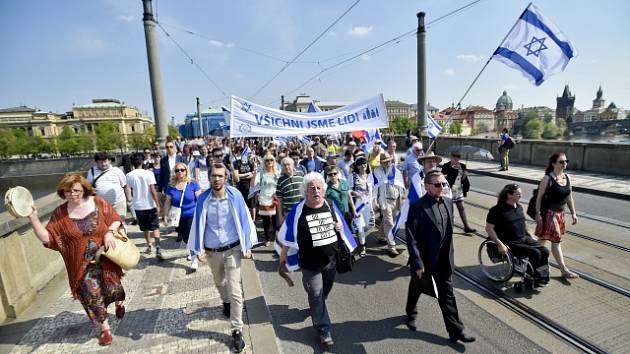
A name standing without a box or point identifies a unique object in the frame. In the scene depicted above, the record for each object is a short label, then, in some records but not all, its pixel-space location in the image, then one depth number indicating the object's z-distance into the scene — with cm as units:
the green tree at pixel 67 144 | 7306
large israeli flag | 551
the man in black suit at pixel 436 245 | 312
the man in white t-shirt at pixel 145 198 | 525
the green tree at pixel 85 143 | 7562
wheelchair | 396
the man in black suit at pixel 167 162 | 655
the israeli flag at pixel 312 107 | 1189
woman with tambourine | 301
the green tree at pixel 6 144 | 6175
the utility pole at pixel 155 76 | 788
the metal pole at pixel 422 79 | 965
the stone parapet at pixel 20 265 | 363
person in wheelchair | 391
